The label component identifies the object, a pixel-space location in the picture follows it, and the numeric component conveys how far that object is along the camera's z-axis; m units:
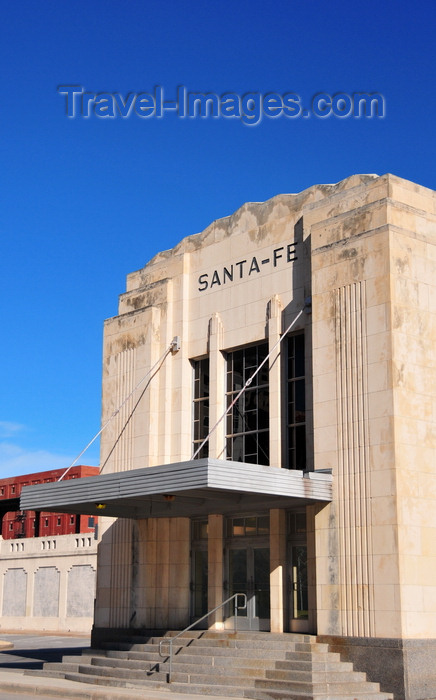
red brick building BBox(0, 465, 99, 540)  83.44
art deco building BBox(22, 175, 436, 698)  20.70
